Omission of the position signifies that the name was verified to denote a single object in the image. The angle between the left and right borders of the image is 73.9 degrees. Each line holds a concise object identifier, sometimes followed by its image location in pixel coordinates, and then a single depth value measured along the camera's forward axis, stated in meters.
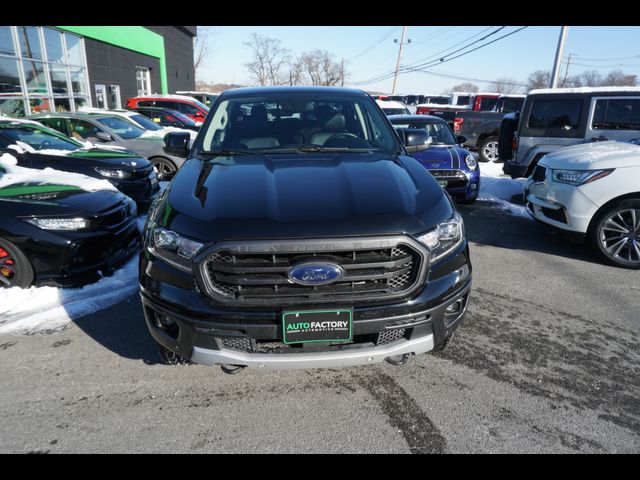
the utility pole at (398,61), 42.09
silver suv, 7.59
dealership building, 12.57
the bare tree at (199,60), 56.59
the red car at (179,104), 15.41
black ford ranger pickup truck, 2.11
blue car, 7.38
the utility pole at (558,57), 14.98
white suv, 4.67
